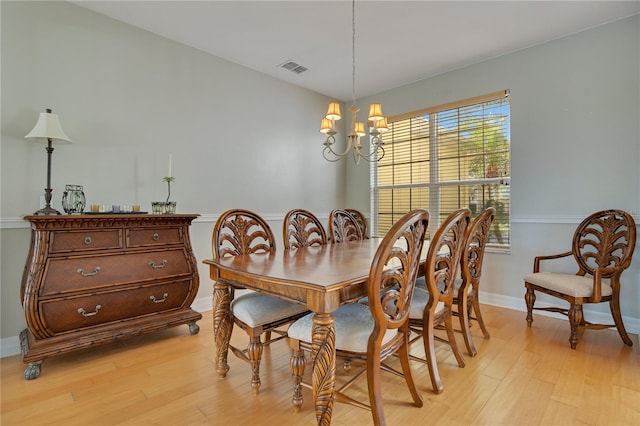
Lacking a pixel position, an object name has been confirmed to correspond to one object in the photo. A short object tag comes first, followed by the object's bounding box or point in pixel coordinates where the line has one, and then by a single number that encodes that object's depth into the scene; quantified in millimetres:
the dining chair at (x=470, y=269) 2172
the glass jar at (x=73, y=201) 2279
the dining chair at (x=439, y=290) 1720
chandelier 2350
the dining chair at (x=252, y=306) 1755
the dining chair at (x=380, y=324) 1345
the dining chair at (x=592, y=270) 2348
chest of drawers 2016
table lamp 2162
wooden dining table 1330
